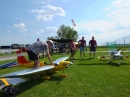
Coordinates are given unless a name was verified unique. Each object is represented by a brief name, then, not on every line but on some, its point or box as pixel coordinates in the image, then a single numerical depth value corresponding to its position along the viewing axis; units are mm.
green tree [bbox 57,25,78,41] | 50908
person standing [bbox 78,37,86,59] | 8847
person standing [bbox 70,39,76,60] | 8244
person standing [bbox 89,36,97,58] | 9002
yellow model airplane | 3000
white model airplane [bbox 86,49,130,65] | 6356
